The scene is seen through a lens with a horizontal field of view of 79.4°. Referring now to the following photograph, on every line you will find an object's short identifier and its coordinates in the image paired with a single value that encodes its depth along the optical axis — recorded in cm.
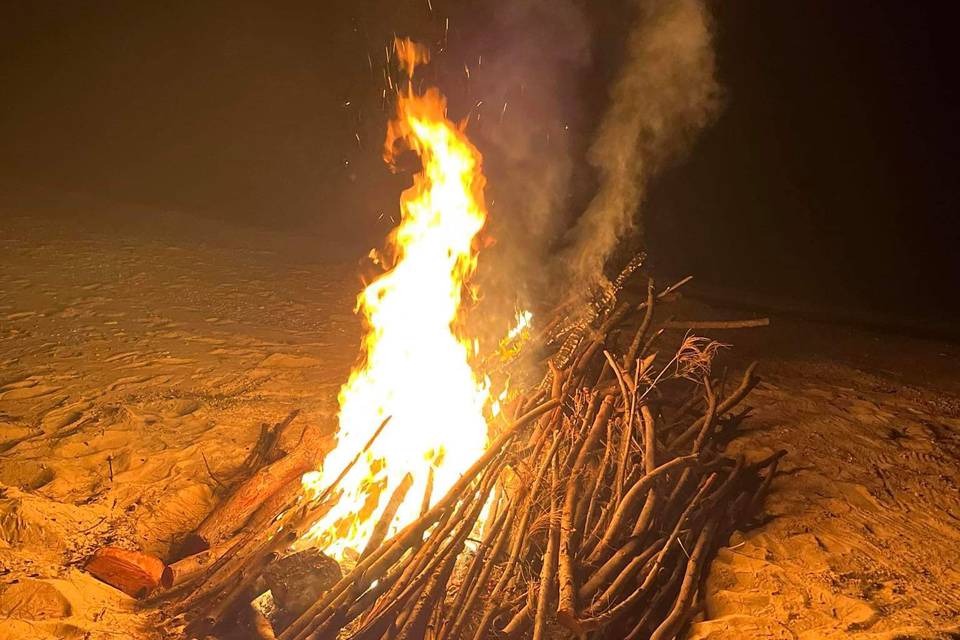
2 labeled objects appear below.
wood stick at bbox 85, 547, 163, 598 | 332
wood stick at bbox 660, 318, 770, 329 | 433
